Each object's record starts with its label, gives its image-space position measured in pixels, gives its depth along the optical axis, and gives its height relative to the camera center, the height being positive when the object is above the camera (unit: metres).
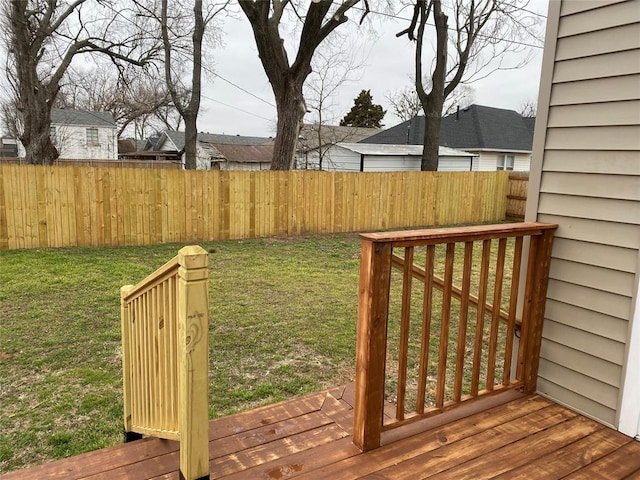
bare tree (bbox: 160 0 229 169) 13.54 +3.61
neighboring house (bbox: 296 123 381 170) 20.32 +1.43
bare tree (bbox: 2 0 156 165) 11.05 +3.21
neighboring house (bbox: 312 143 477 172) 17.77 +0.80
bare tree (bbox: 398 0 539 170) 13.55 +4.54
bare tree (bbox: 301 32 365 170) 15.73 +3.60
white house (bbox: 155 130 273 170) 26.12 +1.27
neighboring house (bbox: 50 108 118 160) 23.83 +1.74
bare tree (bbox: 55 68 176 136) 20.97 +3.55
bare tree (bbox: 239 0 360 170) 9.87 +2.63
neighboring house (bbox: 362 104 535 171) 19.55 +2.04
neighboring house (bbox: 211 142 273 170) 25.86 +0.90
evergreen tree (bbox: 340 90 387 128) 31.33 +4.37
